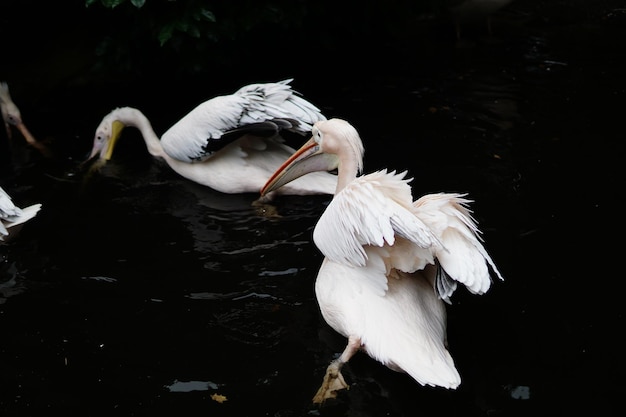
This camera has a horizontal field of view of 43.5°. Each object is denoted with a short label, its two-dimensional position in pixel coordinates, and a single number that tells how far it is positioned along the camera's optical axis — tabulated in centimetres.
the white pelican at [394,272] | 286
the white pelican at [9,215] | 392
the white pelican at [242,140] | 449
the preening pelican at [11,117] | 530
